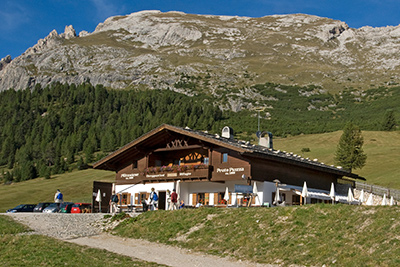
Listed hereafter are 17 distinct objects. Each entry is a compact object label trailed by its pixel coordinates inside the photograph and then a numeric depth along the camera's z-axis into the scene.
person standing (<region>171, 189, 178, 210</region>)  29.48
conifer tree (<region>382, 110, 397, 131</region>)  111.06
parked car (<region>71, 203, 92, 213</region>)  38.41
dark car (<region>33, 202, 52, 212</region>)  42.96
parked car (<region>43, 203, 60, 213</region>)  39.91
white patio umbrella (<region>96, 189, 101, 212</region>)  36.47
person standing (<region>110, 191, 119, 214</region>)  32.88
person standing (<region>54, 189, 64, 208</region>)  34.44
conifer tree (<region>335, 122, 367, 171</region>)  63.38
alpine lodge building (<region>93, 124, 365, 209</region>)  33.62
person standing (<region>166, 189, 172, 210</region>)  33.76
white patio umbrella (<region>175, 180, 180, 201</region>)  35.66
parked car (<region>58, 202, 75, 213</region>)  40.13
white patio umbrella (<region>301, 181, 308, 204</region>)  28.52
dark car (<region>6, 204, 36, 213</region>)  44.50
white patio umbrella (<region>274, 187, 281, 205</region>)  30.12
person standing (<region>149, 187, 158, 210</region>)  32.12
